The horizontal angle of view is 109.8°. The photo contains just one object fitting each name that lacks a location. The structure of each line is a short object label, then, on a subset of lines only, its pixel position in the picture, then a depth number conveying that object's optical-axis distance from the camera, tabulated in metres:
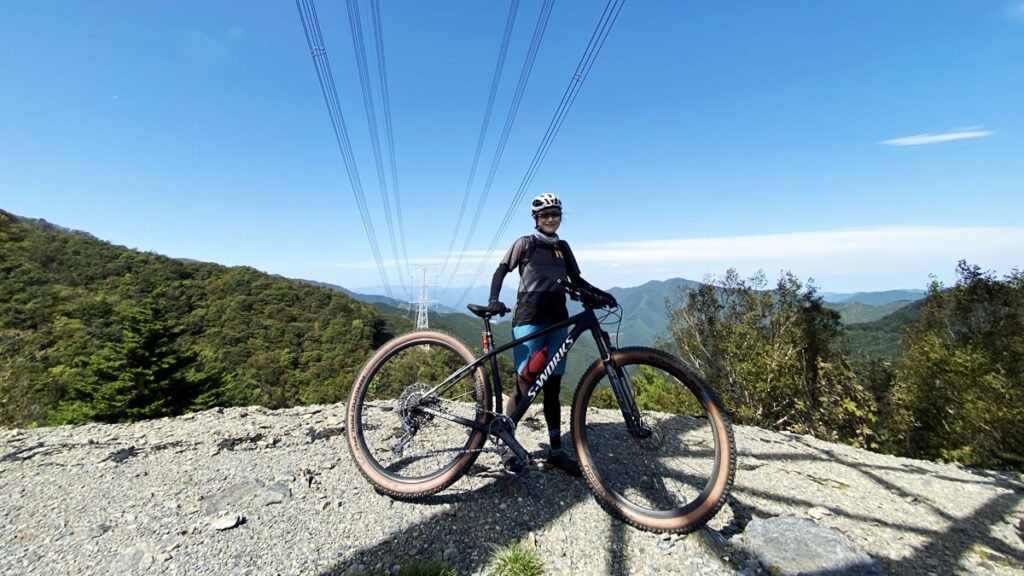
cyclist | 3.38
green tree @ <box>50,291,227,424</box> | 18.44
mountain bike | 2.67
